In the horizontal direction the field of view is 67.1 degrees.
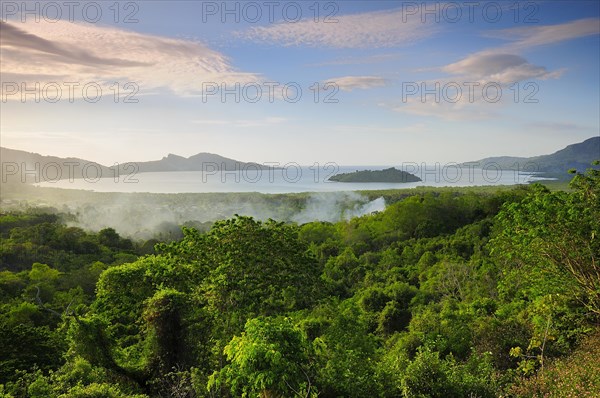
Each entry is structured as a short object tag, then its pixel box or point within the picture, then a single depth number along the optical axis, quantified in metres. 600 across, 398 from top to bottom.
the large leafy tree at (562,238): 13.02
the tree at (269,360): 9.05
